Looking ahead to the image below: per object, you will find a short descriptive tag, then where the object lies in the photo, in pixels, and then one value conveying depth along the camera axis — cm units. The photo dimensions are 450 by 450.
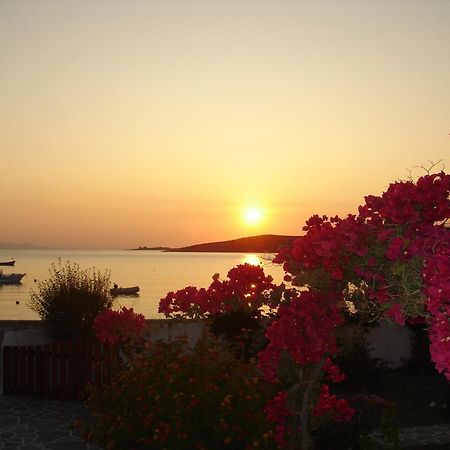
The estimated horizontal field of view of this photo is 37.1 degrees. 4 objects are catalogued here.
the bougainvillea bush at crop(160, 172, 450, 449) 483
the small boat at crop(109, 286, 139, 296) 10008
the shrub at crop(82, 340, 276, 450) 600
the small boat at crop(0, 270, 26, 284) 12512
